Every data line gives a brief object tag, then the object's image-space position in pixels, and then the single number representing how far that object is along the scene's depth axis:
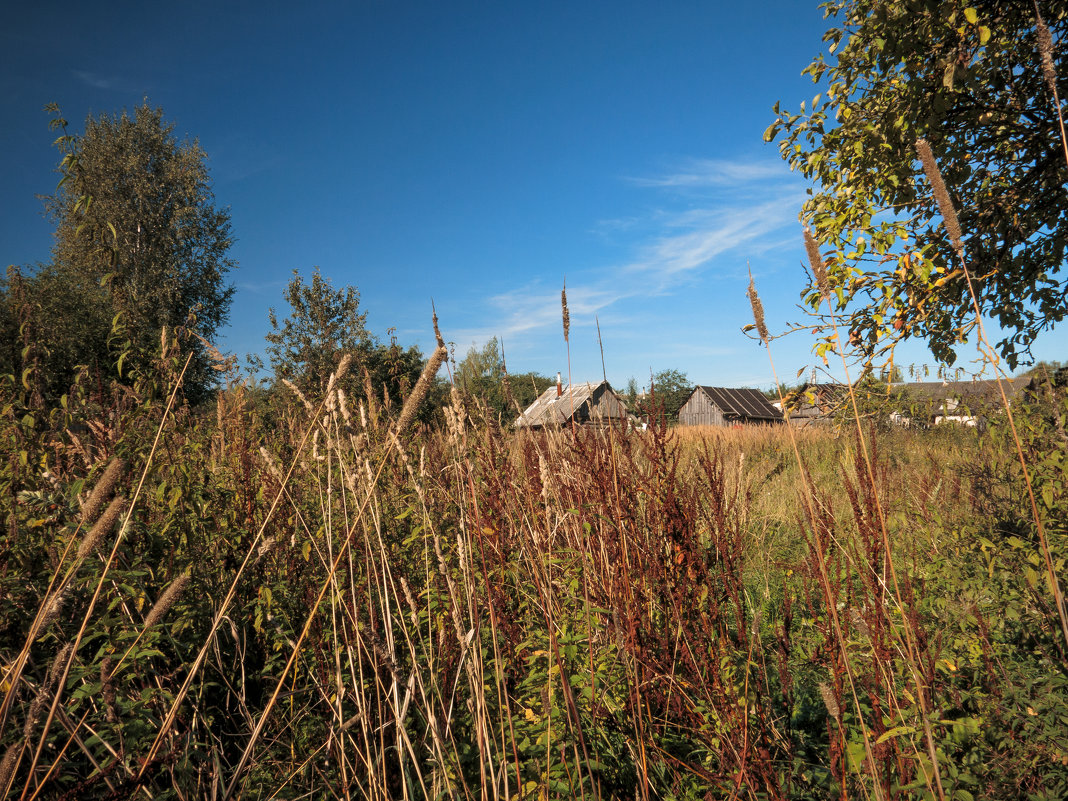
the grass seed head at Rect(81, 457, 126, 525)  0.84
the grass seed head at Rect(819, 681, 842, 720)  1.07
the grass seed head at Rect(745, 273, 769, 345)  1.30
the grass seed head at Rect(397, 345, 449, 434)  1.13
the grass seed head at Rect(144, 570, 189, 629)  0.98
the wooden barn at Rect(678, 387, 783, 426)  42.56
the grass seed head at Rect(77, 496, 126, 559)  0.81
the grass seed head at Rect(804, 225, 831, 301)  1.26
